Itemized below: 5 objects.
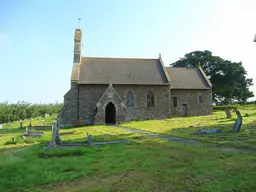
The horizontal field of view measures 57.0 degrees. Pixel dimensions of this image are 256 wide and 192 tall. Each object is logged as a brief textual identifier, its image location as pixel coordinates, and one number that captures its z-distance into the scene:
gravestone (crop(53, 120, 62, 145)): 13.51
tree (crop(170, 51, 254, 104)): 54.75
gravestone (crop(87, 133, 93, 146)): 13.03
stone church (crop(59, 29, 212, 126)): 31.09
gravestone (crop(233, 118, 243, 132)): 16.84
